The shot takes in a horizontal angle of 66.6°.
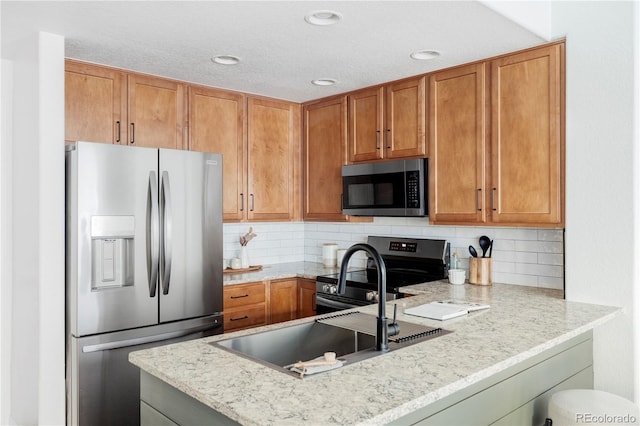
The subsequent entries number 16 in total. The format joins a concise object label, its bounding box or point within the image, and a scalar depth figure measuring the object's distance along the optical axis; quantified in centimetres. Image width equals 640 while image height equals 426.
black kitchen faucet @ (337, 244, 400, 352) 168
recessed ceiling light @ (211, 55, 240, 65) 291
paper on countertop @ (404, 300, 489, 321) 220
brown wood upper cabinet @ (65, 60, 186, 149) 297
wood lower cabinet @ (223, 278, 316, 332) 341
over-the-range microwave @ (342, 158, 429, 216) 330
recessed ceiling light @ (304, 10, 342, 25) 224
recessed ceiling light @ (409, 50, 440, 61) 281
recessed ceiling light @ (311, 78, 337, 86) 343
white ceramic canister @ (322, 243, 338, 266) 418
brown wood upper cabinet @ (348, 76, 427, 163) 331
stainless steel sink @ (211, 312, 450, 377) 190
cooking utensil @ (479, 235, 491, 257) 315
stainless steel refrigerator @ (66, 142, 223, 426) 257
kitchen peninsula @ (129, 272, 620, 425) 126
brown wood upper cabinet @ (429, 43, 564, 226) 266
